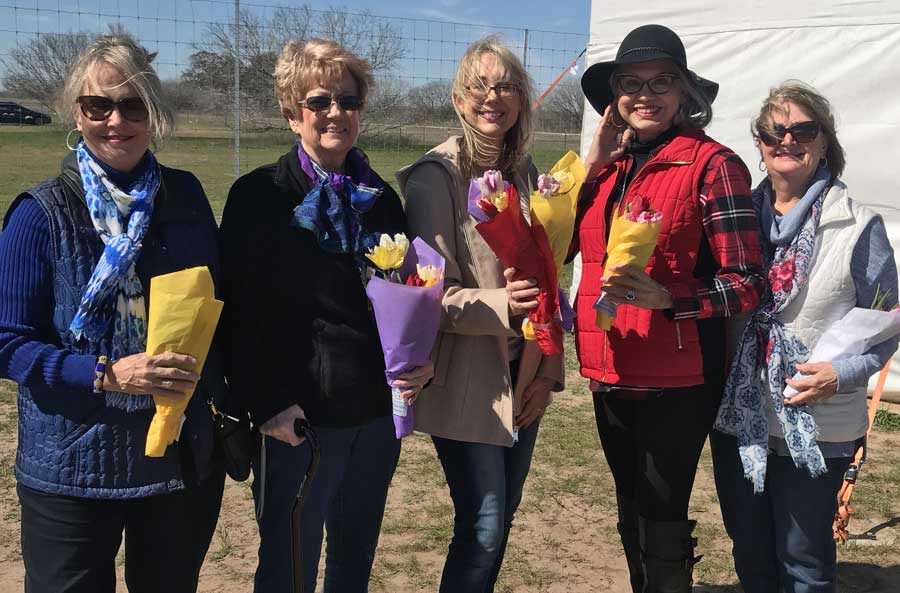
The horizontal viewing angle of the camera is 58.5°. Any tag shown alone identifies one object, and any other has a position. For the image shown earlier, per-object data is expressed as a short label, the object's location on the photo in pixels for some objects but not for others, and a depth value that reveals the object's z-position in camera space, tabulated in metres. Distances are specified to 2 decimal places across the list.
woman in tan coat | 2.54
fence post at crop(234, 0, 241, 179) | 8.95
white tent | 5.52
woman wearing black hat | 2.42
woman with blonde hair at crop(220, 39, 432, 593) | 2.26
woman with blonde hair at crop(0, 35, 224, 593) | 1.96
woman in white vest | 2.49
